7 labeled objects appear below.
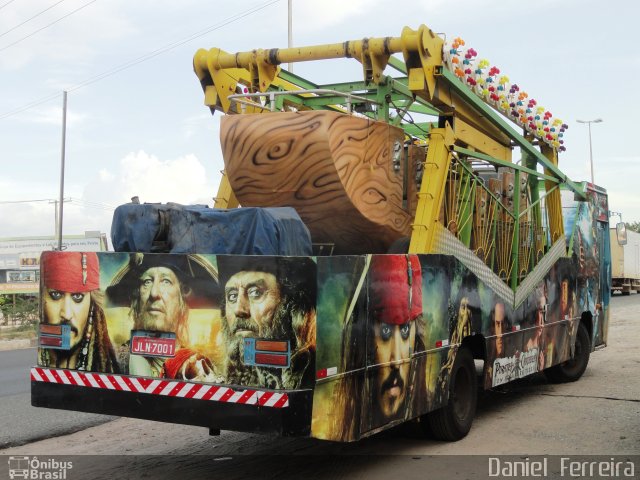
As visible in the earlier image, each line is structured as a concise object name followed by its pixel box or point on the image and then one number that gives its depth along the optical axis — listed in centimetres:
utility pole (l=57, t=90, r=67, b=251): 3219
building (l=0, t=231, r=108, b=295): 4859
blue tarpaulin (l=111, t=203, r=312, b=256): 597
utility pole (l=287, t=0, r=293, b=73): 2187
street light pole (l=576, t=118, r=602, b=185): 4880
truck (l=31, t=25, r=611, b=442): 541
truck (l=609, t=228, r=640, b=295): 3916
